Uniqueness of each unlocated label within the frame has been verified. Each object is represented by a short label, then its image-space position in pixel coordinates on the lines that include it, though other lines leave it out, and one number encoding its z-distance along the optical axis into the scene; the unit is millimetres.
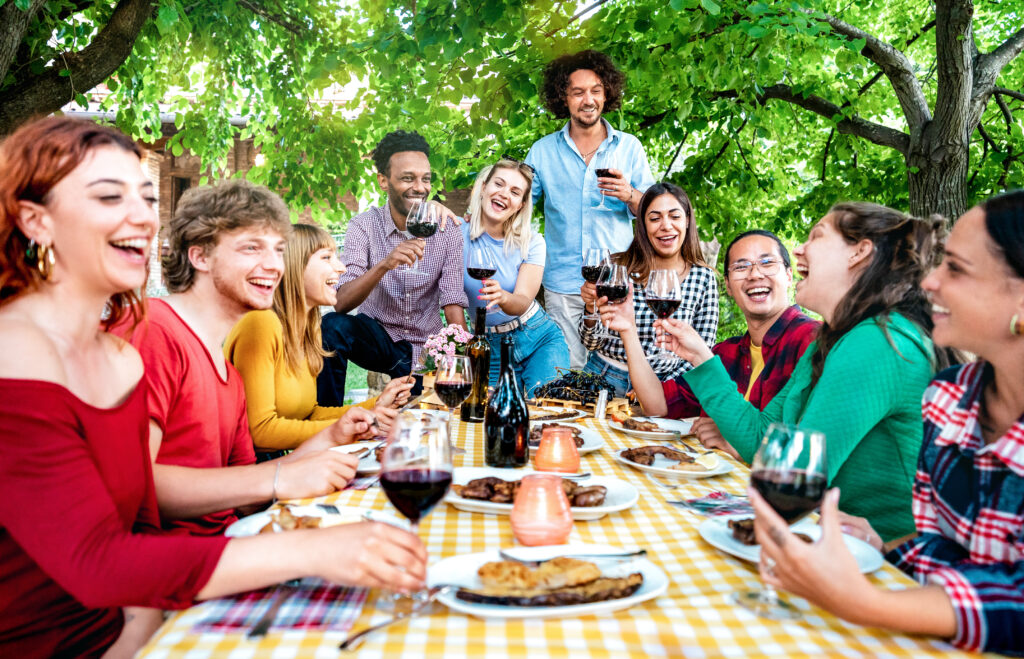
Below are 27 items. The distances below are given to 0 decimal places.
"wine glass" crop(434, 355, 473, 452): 2162
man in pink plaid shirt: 4289
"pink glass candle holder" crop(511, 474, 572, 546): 1216
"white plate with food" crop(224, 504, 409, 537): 1172
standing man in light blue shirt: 4508
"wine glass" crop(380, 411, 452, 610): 1089
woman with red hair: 970
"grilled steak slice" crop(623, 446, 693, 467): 1873
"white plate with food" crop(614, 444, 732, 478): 1773
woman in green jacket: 1712
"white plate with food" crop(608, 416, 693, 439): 2277
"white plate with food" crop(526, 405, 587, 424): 2502
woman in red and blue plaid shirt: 931
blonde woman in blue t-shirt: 4124
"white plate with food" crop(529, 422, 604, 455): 2033
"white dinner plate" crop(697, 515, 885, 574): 1159
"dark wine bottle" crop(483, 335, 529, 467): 1811
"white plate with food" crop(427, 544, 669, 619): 936
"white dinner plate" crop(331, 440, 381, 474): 1665
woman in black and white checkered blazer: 3760
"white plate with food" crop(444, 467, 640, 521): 1404
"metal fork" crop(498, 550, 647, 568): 1111
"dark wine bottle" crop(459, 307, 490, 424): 2557
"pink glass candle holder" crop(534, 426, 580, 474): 1688
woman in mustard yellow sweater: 2385
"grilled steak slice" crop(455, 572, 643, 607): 962
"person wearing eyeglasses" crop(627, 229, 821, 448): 2736
